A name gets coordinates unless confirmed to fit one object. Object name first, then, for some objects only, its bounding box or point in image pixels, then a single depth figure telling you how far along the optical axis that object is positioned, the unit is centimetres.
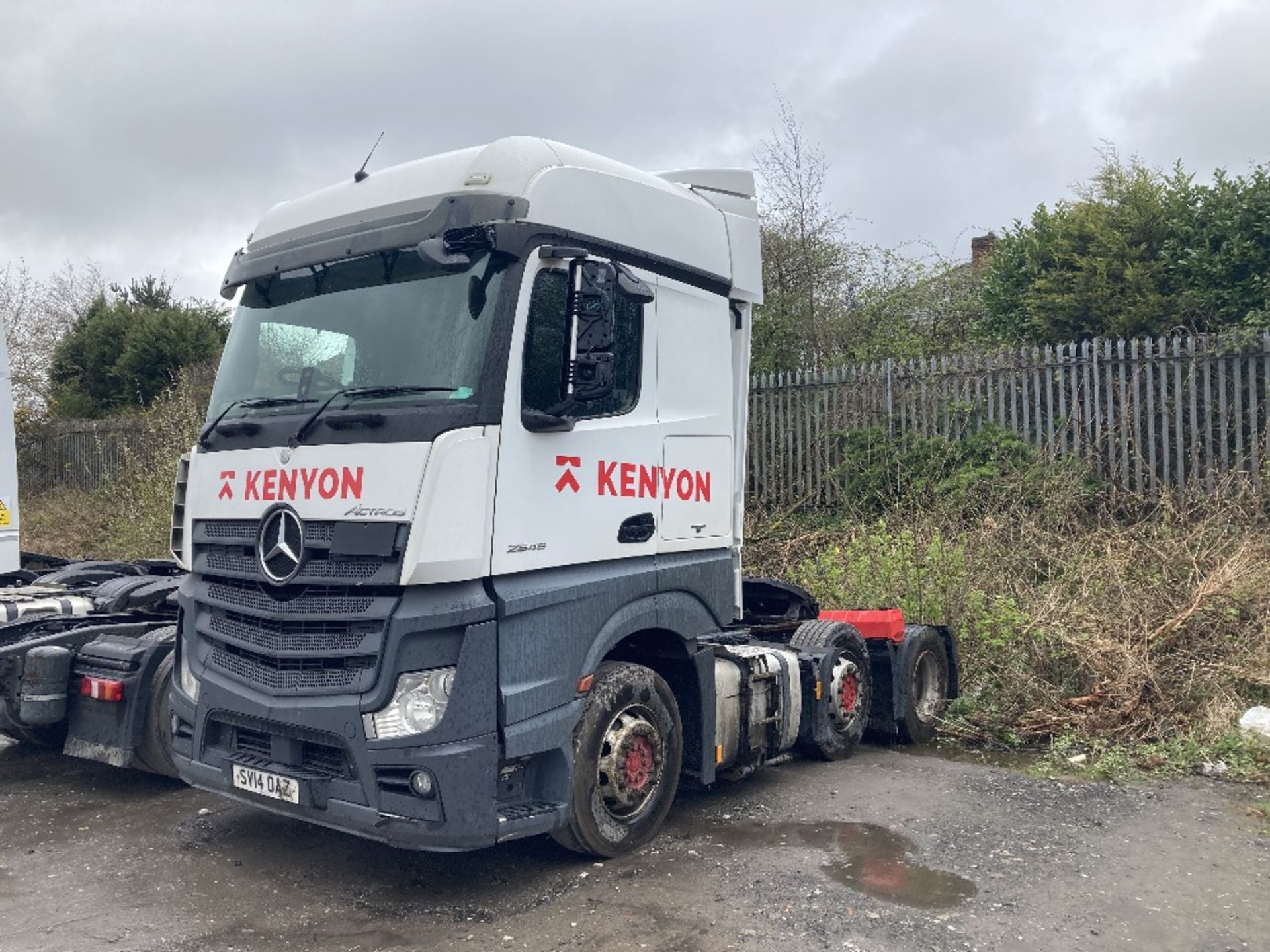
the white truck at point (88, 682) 592
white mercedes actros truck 426
